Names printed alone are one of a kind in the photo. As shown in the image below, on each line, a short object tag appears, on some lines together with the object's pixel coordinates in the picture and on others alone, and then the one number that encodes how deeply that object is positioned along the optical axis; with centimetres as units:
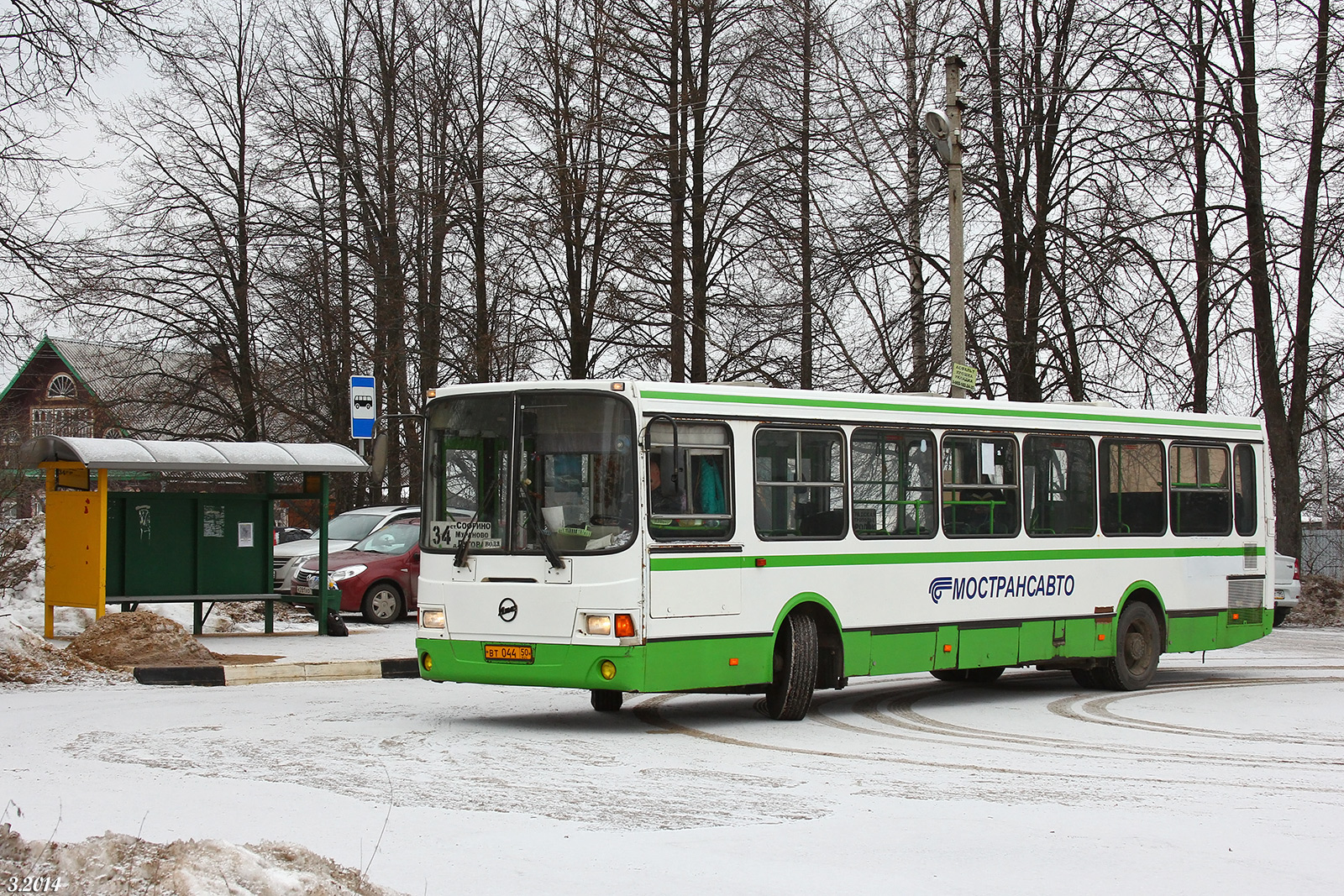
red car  2352
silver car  2356
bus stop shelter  1833
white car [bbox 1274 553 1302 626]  2570
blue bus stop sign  1977
